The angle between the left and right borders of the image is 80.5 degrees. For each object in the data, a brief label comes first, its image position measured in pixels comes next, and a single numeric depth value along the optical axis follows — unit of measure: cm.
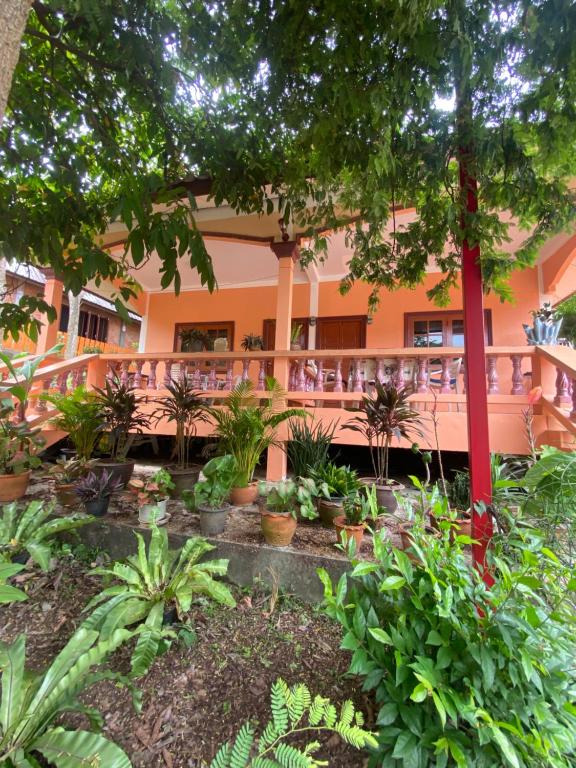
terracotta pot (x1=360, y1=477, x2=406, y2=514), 278
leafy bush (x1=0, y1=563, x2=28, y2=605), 131
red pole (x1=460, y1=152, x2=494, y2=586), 193
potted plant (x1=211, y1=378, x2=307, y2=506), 313
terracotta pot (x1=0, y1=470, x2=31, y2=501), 298
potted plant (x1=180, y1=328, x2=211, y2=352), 707
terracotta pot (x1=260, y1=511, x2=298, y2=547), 223
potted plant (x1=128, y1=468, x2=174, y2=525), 255
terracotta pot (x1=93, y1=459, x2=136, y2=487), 308
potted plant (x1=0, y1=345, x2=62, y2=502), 304
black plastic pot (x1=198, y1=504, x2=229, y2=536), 243
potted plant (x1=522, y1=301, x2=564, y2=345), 385
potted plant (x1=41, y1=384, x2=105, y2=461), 346
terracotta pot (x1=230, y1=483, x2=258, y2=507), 309
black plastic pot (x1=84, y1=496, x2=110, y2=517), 257
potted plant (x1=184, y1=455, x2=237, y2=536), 244
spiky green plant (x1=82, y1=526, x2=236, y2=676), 157
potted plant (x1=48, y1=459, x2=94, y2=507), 286
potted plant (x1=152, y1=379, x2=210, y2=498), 324
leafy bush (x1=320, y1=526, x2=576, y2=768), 100
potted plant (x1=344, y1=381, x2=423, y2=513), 281
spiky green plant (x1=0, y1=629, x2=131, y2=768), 104
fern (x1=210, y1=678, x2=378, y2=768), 106
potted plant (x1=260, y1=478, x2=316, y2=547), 224
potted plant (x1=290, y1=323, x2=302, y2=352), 639
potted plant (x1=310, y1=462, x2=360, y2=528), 261
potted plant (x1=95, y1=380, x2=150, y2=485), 326
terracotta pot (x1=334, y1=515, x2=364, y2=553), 219
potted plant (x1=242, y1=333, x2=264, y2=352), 655
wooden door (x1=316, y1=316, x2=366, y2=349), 712
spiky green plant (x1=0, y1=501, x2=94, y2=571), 201
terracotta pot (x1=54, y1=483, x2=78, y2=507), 285
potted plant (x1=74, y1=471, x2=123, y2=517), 254
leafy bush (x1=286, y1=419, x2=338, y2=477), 304
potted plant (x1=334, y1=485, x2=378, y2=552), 220
